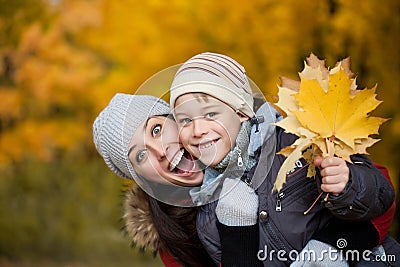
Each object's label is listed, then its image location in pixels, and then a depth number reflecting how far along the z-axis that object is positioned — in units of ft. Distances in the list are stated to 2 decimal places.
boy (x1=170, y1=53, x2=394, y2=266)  14.50
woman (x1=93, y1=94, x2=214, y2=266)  15.41
